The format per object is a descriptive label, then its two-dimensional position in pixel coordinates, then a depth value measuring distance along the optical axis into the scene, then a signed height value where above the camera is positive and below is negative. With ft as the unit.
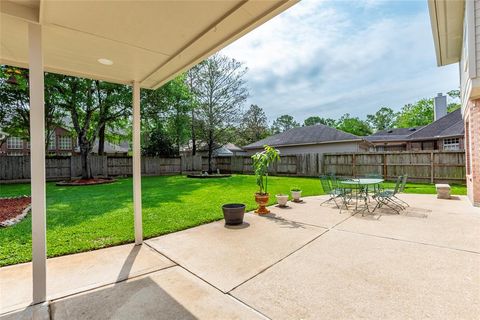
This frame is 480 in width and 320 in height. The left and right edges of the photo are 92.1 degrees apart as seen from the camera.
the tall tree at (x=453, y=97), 114.07 +29.24
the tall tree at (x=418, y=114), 122.31 +23.53
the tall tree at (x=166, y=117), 52.21 +11.04
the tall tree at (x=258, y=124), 123.37 +19.87
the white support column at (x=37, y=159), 7.84 +0.16
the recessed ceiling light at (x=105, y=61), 10.65 +4.73
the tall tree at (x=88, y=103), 44.71 +12.01
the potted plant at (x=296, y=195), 25.39 -3.99
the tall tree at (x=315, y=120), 188.62 +31.59
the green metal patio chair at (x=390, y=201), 20.91 -4.30
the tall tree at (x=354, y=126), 156.00 +22.19
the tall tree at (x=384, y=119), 164.74 +27.85
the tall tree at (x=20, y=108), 42.50 +11.42
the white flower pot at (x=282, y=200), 22.89 -4.05
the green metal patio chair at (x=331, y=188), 22.90 -3.14
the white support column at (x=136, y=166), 13.39 -0.25
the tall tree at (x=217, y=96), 65.36 +18.46
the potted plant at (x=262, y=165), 20.04 -0.53
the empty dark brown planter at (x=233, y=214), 16.61 -3.89
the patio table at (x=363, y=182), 21.26 -2.32
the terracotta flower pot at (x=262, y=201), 19.99 -3.60
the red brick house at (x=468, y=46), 17.29 +9.72
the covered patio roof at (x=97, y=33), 7.07 +4.68
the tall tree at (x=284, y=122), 184.03 +29.56
